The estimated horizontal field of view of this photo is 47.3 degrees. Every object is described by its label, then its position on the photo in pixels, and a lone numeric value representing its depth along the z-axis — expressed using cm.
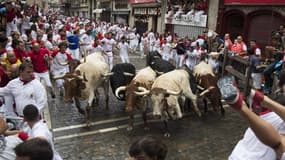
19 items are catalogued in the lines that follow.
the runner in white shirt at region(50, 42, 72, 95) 1049
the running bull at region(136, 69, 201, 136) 766
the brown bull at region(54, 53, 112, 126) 857
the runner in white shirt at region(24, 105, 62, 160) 406
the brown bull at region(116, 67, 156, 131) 815
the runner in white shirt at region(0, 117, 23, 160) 339
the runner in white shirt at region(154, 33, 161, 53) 2108
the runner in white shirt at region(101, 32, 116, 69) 1504
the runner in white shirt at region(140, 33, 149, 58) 2243
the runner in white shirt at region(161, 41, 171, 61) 1922
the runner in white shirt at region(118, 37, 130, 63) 1717
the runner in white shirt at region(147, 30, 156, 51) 2224
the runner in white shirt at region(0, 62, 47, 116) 570
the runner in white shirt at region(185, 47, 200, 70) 1604
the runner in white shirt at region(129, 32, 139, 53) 2608
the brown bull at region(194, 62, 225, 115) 942
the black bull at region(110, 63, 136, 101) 982
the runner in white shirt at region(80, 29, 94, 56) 1584
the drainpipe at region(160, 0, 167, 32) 2923
